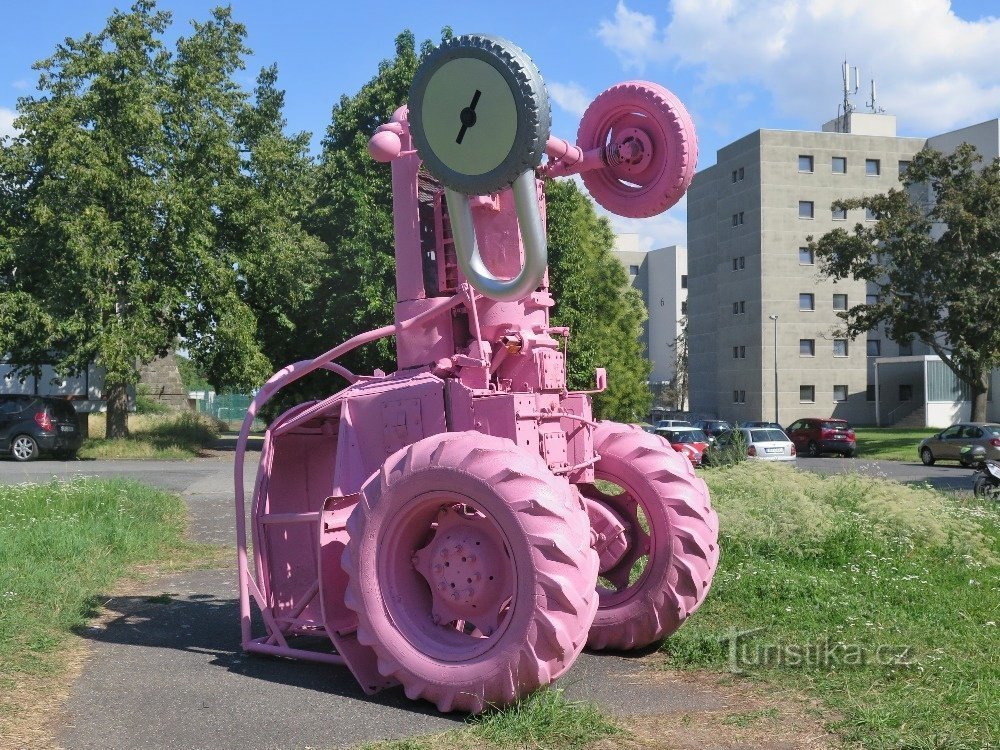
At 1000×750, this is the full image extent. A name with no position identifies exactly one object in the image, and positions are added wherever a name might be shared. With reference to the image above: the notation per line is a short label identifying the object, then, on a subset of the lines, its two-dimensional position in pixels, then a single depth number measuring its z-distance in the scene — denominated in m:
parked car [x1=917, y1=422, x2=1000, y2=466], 32.77
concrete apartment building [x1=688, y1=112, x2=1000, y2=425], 63.25
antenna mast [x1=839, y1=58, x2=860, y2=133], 69.19
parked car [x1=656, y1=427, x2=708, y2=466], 31.92
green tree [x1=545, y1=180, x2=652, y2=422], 32.09
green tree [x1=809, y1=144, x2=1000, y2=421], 39.47
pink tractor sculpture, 5.16
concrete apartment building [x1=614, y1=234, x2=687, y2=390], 92.81
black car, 27.66
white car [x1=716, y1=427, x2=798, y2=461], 30.33
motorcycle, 16.11
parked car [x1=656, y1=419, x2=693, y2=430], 42.19
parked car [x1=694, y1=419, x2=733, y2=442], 35.99
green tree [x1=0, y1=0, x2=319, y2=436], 28.47
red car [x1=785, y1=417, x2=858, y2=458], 40.00
